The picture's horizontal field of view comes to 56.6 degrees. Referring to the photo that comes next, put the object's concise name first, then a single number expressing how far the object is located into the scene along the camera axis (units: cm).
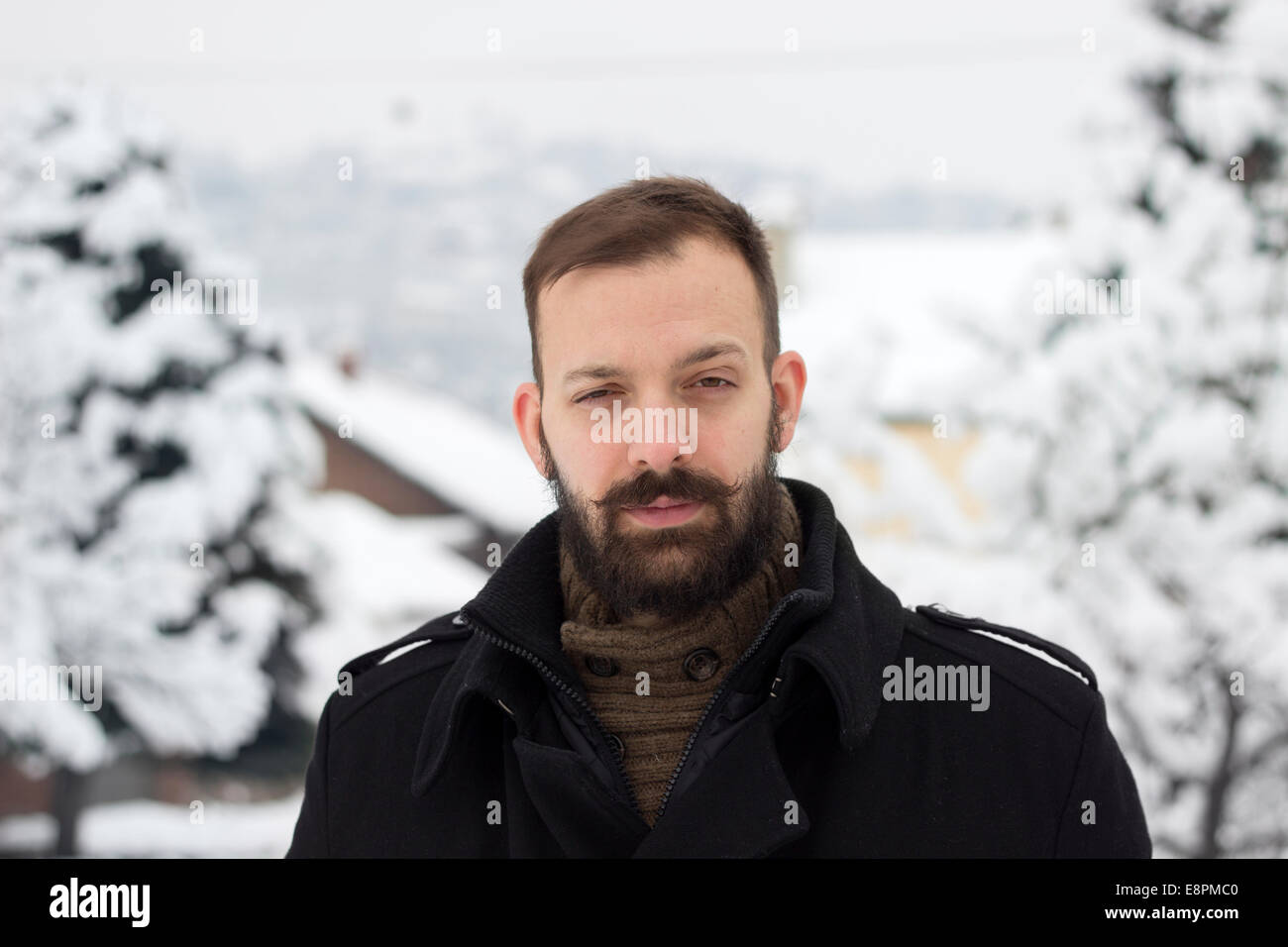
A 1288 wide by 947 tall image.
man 213
